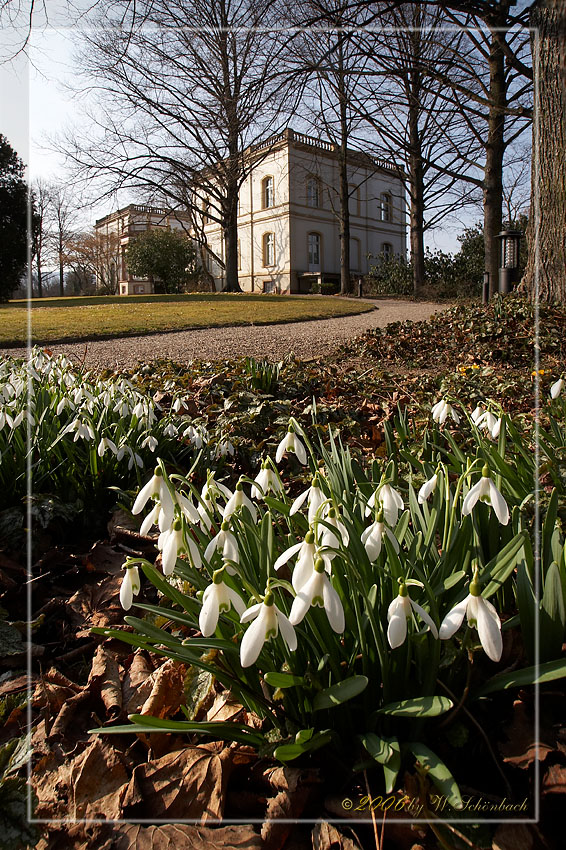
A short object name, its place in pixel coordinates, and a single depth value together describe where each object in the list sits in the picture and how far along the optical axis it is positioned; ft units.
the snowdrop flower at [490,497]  0.79
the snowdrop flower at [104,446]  1.60
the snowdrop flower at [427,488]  0.97
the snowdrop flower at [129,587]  0.79
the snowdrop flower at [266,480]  1.02
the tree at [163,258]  76.61
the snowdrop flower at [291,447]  1.12
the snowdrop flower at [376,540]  0.75
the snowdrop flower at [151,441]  1.74
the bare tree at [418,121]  14.84
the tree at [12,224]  58.79
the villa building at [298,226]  75.89
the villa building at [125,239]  72.89
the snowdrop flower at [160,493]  0.84
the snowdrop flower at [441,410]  1.50
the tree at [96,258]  94.93
